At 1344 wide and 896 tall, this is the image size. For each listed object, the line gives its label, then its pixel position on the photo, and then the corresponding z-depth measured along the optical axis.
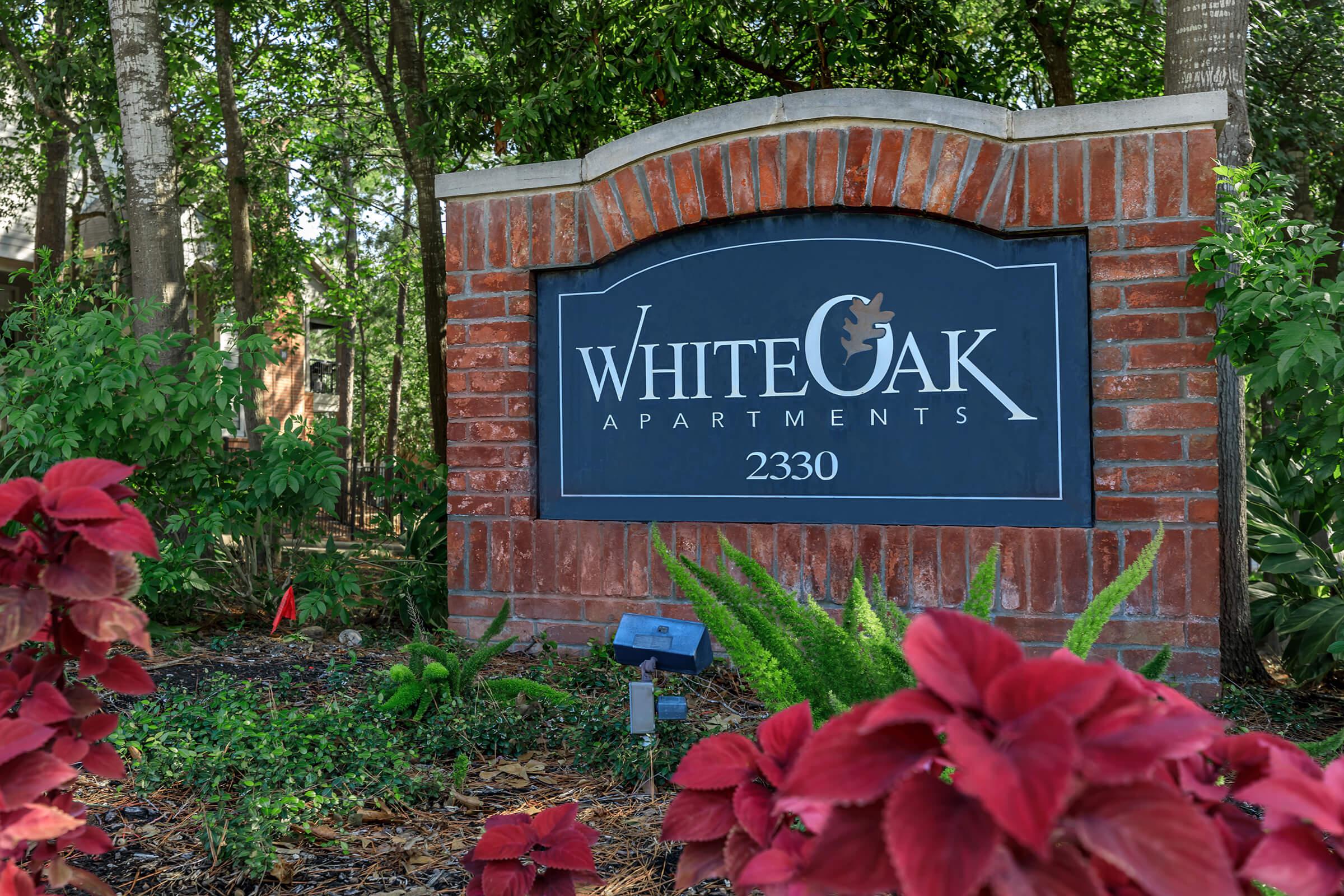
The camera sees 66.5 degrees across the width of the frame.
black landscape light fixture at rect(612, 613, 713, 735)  2.71
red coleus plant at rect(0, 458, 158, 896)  1.14
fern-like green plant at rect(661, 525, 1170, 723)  1.90
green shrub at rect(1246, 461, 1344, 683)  3.54
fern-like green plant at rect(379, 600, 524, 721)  2.88
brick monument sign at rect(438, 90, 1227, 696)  3.29
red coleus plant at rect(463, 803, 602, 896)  1.50
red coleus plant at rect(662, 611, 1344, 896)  0.71
